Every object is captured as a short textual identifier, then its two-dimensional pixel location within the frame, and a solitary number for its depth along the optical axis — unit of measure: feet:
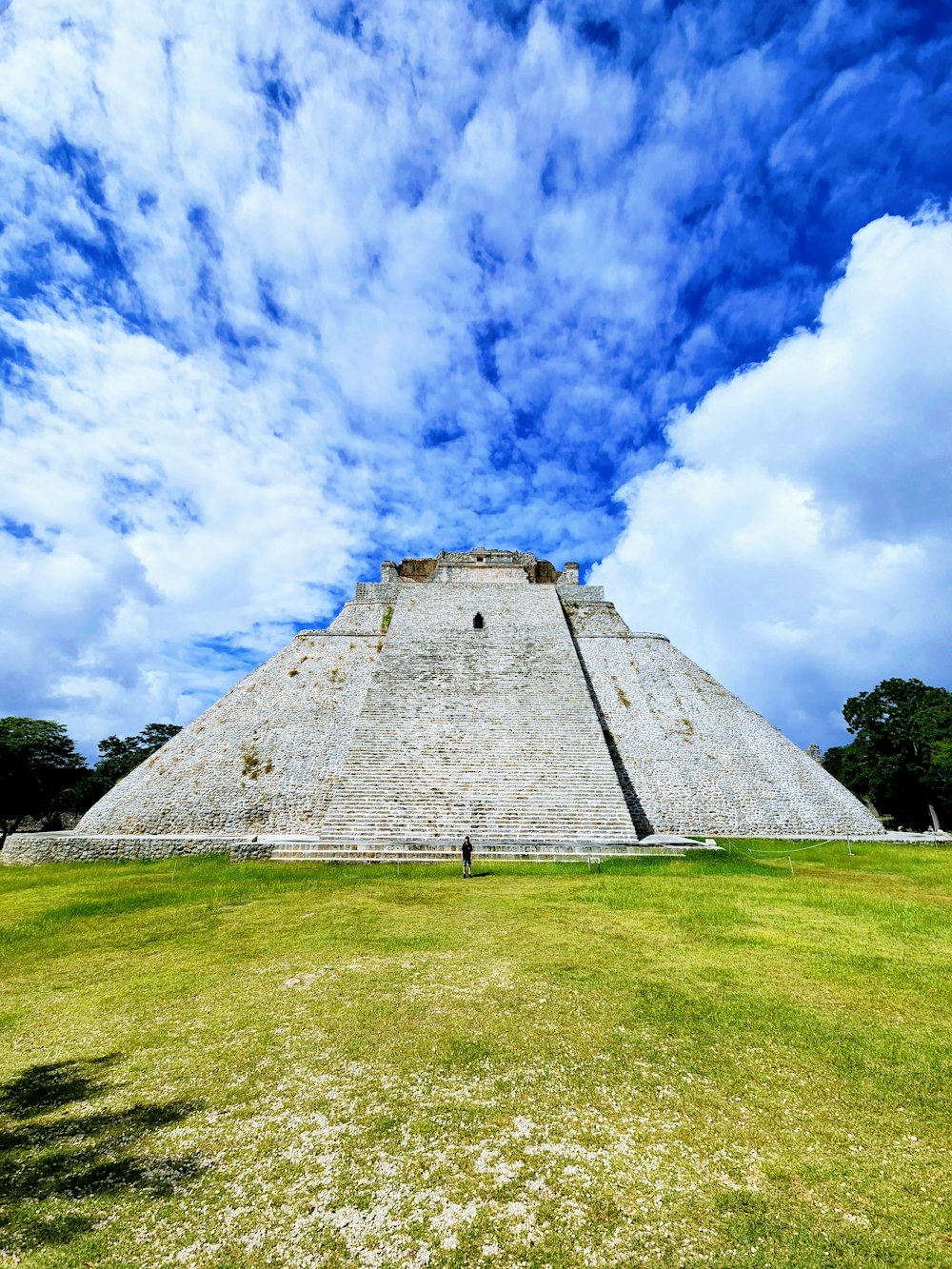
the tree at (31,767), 117.29
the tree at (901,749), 114.35
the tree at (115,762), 144.36
